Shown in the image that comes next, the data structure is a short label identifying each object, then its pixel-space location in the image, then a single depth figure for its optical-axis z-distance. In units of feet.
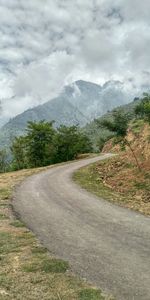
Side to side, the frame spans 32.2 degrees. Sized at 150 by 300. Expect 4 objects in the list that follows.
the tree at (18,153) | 213.20
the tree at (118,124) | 81.35
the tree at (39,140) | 168.21
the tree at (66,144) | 165.18
